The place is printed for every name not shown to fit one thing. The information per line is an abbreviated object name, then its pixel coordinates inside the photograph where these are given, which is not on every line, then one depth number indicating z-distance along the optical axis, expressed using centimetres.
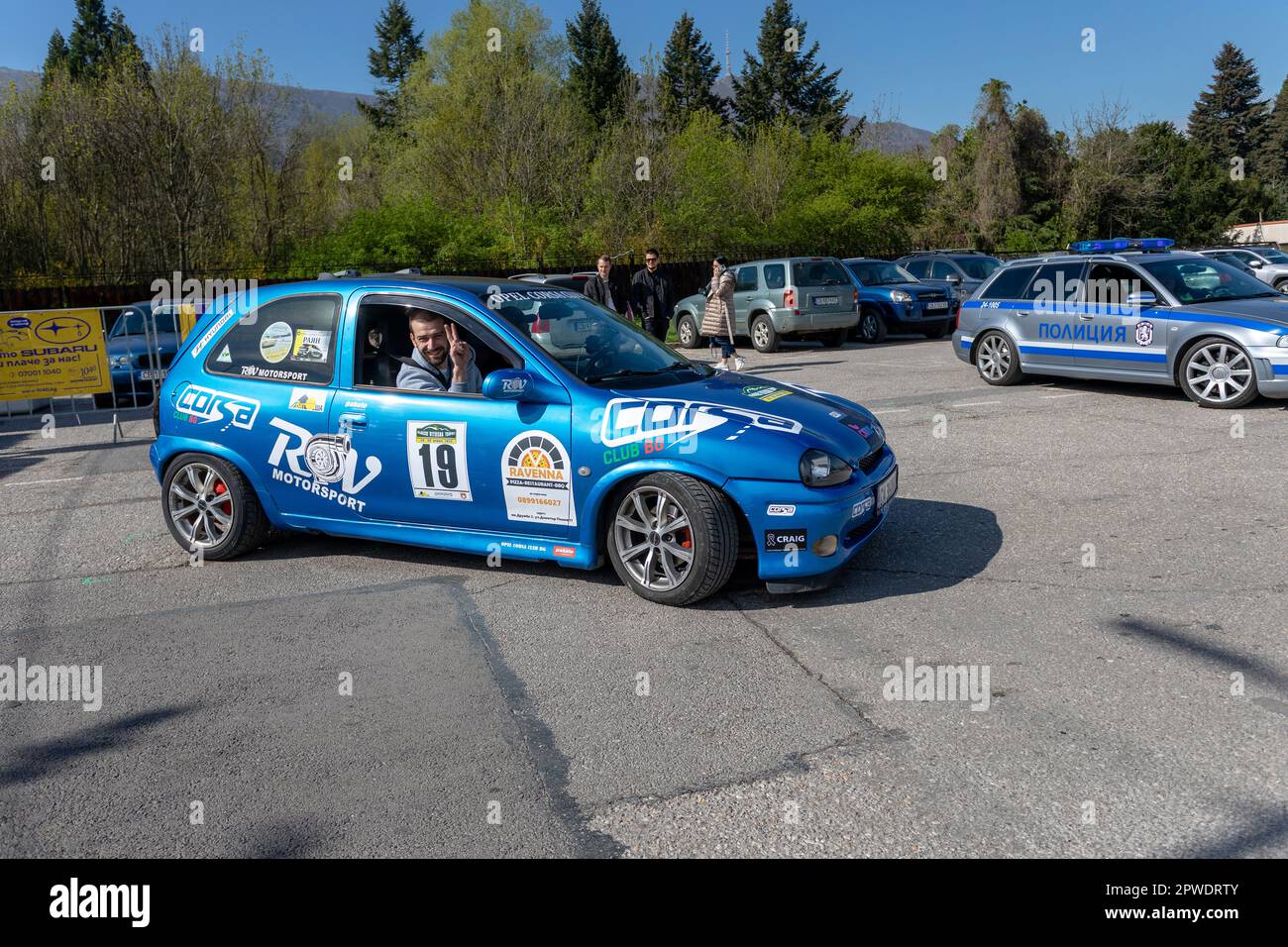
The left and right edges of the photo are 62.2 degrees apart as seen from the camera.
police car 1033
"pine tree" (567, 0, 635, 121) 5397
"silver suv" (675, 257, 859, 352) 1947
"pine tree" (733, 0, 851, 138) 6069
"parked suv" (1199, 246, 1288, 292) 2599
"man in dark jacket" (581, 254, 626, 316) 1351
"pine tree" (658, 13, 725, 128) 6138
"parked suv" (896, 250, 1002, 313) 2319
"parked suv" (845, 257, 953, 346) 2103
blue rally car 527
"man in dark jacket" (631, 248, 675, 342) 1501
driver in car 598
